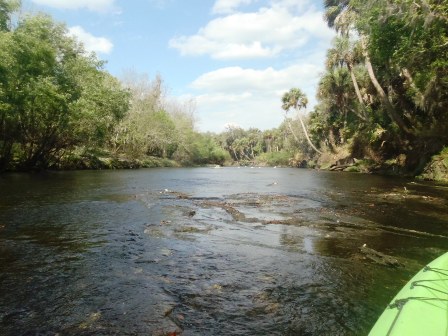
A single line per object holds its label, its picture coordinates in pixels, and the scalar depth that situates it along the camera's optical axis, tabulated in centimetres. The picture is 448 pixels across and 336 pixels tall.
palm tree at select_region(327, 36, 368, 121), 3297
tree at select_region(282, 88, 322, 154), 5512
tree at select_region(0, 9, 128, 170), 2027
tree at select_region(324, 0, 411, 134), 2528
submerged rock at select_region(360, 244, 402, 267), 583
